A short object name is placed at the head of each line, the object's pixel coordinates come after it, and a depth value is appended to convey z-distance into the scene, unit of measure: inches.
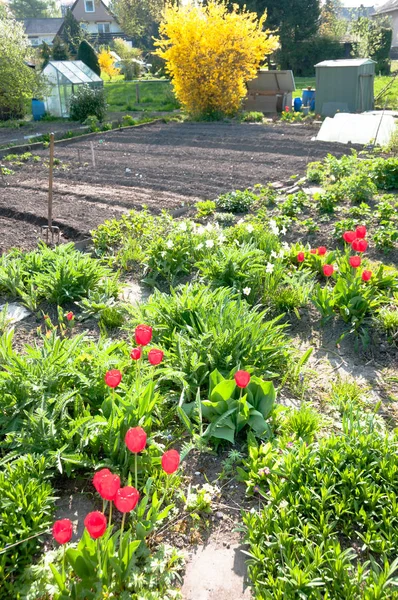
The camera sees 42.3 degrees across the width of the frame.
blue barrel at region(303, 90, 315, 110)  773.9
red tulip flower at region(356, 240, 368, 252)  149.5
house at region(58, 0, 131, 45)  2401.6
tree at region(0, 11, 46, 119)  752.3
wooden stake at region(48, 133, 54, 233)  201.0
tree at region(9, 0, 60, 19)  3211.1
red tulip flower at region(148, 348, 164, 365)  96.8
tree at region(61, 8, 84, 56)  1806.0
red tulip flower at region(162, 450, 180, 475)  73.9
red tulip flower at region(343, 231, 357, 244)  156.3
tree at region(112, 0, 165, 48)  1708.5
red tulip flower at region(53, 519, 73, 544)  65.1
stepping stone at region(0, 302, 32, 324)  168.2
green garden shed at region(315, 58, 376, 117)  654.5
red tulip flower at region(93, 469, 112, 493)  69.6
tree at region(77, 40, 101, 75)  1088.8
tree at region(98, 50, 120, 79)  1418.6
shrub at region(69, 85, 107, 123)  713.6
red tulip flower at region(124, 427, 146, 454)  74.7
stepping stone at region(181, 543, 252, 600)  83.5
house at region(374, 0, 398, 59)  1787.6
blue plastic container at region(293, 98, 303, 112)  751.7
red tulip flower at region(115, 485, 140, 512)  66.4
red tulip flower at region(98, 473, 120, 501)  67.9
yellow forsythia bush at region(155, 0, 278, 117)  659.4
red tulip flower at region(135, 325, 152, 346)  99.1
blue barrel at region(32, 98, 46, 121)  776.9
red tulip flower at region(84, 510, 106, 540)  63.7
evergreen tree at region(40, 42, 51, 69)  1278.1
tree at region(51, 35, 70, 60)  1239.5
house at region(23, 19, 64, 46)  2383.1
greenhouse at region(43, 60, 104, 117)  764.6
